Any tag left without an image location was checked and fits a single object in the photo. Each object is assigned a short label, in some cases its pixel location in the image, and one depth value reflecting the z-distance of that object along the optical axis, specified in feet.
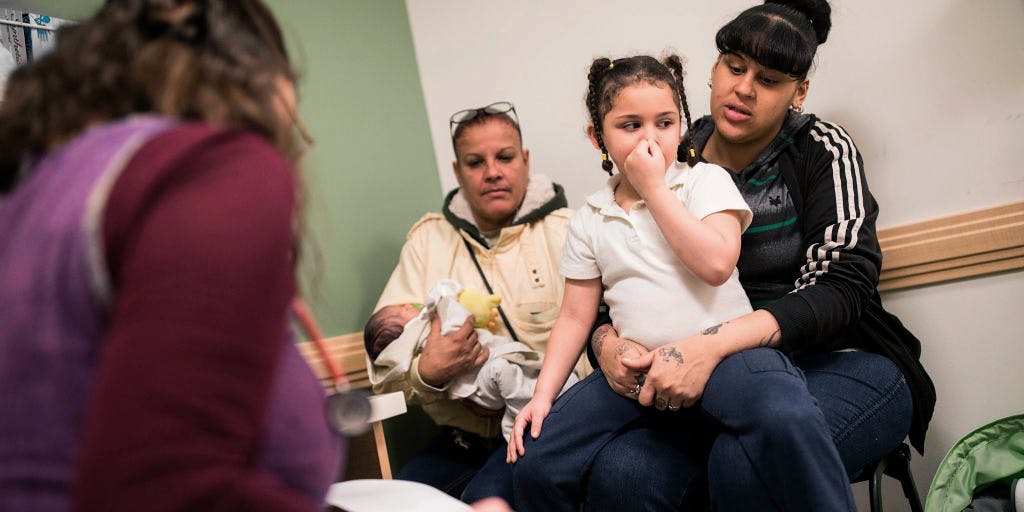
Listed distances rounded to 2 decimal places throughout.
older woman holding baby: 5.96
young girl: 4.18
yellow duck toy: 5.93
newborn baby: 5.38
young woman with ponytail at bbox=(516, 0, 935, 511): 3.60
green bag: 4.68
